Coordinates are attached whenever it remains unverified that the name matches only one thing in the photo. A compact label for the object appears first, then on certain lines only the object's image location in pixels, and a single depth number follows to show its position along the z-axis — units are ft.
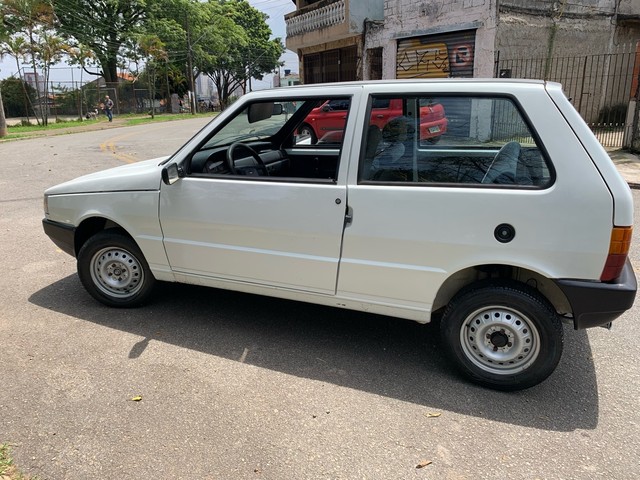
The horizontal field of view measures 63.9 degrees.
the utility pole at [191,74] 141.08
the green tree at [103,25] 131.44
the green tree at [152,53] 127.03
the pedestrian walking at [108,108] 111.45
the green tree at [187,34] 141.68
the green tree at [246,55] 188.44
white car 9.53
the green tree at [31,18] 90.79
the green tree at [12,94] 120.16
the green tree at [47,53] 96.94
